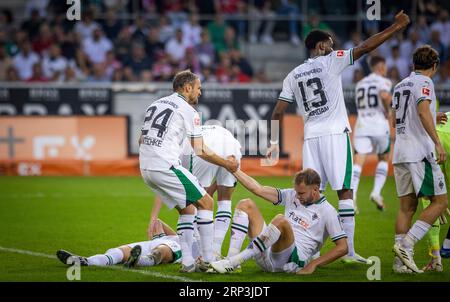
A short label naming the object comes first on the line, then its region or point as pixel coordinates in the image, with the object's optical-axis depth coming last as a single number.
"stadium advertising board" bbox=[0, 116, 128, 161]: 40.37
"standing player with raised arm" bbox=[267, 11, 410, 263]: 19.20
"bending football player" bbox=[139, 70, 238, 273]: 17.56
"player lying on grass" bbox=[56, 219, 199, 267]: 18.05
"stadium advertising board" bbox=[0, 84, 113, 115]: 41.12
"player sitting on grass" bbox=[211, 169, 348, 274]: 16.91
